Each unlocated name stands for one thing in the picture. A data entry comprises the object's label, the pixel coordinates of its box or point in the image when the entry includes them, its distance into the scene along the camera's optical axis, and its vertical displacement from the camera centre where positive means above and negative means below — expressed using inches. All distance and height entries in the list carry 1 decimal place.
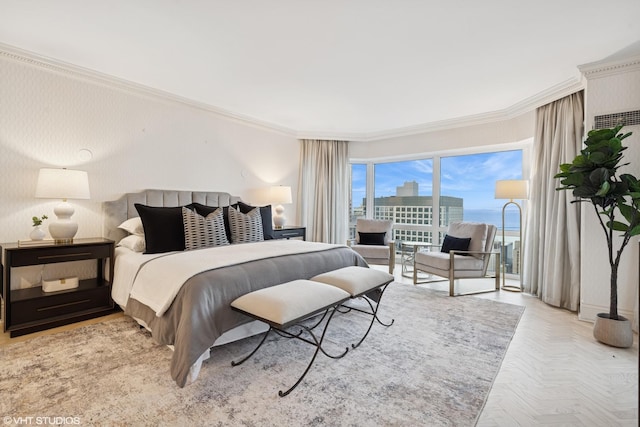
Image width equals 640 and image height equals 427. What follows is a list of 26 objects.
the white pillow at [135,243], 124.0 -13.7
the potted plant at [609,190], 99.7 +9.8
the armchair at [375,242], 188.2 -18.0
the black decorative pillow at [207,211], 147.6 +0.1
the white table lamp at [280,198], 199.6 +9.8
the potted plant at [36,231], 113.0 -8.8
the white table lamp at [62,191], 111.7 +6.3
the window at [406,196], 232.8 +15.2
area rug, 65.3 -42.9
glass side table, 181.5 -34.5
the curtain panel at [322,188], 234.2 +19.8
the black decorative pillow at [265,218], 165.9 -3.0
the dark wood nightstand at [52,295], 100.9 -31.6
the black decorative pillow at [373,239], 203.2 -15.9
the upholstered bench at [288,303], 74.1 -23.5
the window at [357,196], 255.6 +15.5
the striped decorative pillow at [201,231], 126.9 -8.3
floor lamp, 163.2 +14.5
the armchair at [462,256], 158.7 -21.3
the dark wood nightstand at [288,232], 191.5 -12.5
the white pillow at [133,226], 131.4 -7.3
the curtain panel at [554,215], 136.3 +1.9
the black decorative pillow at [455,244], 169.6 -15.2
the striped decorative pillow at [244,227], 144.6 -7.1
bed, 78.6 -21.3
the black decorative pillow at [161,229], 121.6 -7.6
